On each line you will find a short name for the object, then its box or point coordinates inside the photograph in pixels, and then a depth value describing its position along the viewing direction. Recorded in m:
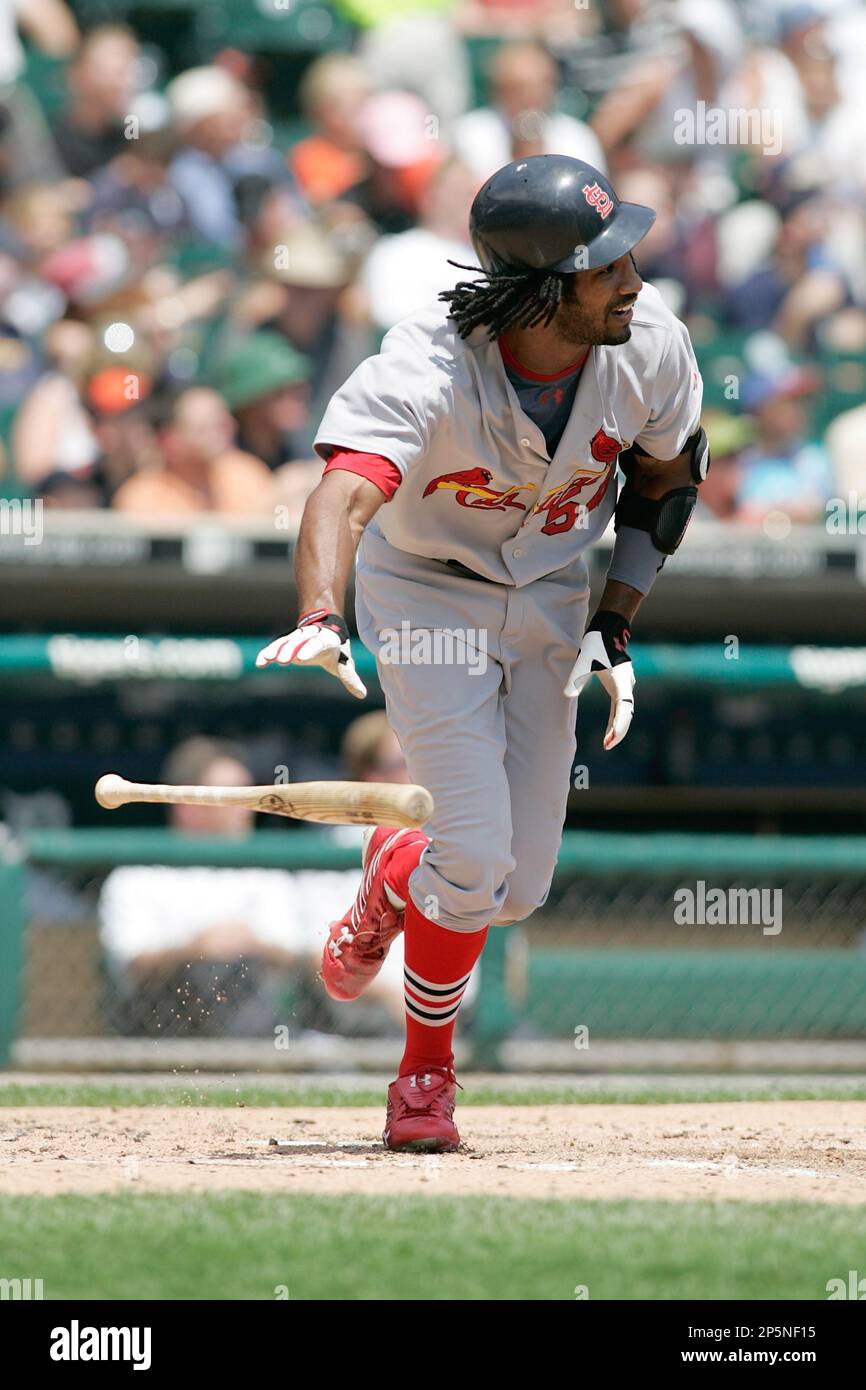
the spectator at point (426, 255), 17.44
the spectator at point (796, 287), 18.70
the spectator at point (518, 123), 19.27
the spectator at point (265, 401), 16.19
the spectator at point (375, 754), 13.90
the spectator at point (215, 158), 18.66
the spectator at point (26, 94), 18.98
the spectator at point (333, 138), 19.17
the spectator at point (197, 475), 15.41
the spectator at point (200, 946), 13.01
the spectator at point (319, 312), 16.98
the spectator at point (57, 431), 15.48
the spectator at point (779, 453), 16.61
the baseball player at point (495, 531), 7.50
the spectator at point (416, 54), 20.20
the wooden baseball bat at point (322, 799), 6.61
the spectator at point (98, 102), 18.78
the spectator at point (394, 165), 18.97
